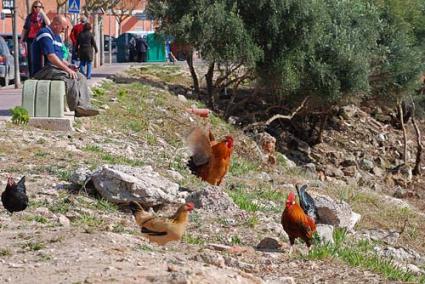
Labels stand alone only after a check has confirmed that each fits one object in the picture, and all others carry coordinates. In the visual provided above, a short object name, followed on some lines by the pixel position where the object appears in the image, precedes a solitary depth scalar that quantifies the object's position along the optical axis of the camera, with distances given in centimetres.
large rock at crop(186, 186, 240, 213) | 1108
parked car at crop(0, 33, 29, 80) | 3197
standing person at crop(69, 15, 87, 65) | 2731
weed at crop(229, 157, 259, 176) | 1653
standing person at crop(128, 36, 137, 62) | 5349
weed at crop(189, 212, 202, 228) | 1039
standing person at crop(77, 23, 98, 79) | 2686
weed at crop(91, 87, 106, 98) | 2274
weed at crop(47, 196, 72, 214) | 998
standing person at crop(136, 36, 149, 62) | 5272
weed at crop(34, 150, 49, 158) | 1303
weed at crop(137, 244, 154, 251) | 821
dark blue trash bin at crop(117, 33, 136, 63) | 5475
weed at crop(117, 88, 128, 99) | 2352
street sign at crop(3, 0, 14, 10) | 2871
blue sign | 3125
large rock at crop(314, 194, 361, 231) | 1202
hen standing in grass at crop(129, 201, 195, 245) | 848
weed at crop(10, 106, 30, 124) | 1572
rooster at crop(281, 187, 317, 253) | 949
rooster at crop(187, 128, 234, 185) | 1268
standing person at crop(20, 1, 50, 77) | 1884
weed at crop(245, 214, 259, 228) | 1082
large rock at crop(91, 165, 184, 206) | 1030
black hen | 928
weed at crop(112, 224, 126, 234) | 918
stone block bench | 1579
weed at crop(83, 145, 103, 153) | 1432
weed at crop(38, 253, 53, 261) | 751
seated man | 1556
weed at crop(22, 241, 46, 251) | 796
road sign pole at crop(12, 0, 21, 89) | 2742
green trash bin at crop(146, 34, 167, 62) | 5281
